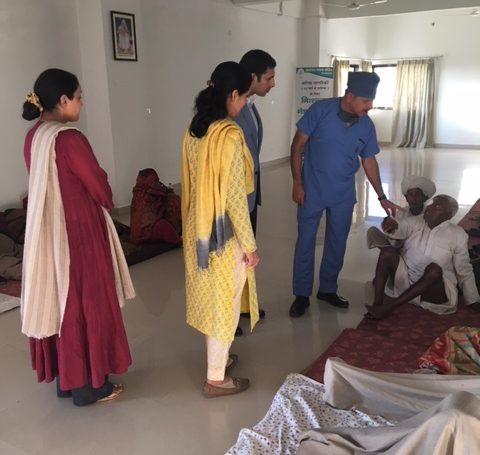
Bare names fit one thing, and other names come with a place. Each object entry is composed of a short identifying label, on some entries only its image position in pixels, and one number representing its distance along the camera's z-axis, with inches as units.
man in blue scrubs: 114.0
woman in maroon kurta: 74.8
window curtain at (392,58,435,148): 471.5
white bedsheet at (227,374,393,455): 74.4
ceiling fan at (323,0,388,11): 329.8
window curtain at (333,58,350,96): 439.3
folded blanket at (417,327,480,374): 71.7
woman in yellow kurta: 77.0
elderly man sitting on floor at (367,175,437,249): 118.4
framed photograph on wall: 206.1
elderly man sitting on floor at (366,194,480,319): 116.4
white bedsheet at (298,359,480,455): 42.4
